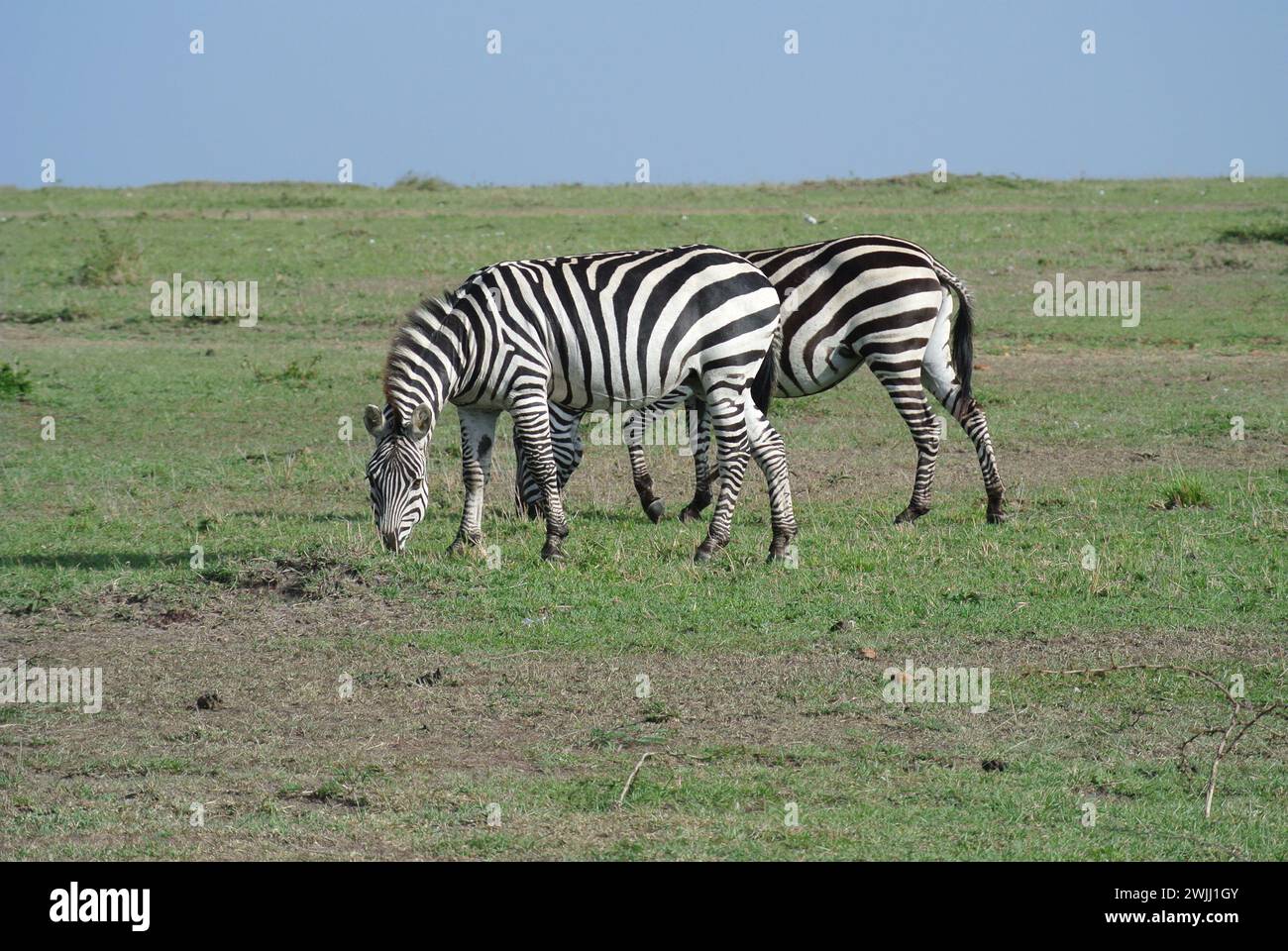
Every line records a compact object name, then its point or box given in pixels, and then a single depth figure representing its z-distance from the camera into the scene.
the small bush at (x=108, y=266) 23.56
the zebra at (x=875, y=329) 10.78
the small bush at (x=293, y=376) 16.70
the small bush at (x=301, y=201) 34.94
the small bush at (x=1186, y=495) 11.03
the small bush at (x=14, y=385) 15.74
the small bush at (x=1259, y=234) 25.11
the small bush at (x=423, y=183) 42.16
